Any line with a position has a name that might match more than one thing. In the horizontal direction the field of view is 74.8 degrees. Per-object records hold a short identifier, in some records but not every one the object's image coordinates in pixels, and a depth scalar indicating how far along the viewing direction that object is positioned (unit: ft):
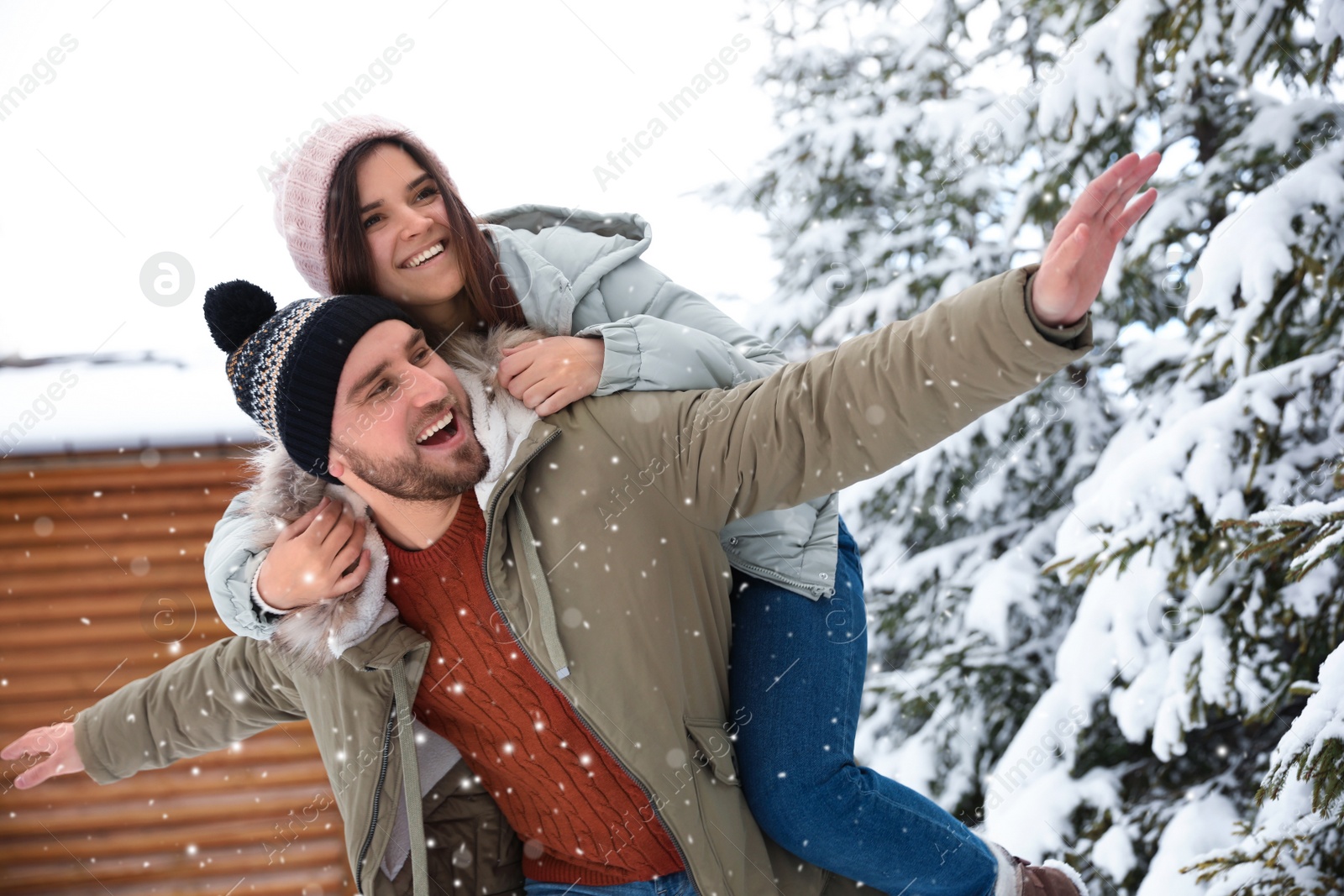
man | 4.25
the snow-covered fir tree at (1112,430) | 6.89
